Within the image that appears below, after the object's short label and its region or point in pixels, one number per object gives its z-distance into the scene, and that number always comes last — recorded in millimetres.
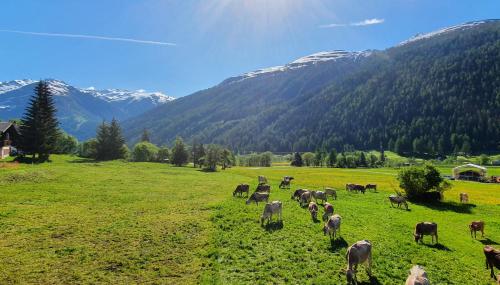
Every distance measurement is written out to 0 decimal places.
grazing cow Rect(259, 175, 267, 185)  65875
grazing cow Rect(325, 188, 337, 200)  47456
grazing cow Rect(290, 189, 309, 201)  41838
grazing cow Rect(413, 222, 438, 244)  25344
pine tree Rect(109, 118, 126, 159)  113375
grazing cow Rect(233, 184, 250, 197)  44512
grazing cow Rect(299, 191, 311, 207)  38000
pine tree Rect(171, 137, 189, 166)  122938
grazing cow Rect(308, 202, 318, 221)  30084
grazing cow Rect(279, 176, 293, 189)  59069
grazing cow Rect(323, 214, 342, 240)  23641
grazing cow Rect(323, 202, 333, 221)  30072
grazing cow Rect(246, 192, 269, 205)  37438
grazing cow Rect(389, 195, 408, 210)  42488
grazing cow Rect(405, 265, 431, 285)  14805
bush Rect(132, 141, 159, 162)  140250
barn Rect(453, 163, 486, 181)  104375
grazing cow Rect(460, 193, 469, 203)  50562
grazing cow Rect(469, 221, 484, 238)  29297
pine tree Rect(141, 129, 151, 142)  169100
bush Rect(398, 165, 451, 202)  50094
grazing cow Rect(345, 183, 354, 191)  58209
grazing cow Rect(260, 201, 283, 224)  28062
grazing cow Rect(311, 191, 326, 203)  40781
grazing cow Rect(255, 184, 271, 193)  46688
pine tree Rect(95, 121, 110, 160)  111625
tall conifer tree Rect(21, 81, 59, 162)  77375
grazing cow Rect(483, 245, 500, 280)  19859
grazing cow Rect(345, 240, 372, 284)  17547
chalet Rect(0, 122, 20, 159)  85000
